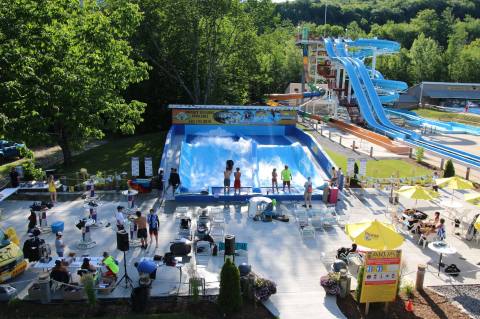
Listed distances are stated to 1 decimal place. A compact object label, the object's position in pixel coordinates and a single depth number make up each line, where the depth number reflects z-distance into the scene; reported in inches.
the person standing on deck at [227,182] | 765.9
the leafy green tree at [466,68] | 2721.5
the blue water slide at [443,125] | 1530.5
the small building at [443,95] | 2412.6
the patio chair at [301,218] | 634.8
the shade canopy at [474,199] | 628.8
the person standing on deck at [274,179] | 789.2
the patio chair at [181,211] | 654.5
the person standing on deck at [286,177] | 794.2
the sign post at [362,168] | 837.8
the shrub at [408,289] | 458.0
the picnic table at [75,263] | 468.4
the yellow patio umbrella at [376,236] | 461.6
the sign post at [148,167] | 809.5
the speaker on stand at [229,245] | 505.4
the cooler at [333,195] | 737.0
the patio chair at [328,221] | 638.5
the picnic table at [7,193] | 674.6
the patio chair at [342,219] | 650.2
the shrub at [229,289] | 402.9
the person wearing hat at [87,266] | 450.6
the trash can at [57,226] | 584.4
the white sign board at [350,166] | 834.2
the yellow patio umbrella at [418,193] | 642.2
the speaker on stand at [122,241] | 441.4
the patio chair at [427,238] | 576.7
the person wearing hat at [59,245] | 510.1
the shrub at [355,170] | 848.3
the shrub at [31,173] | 799.7
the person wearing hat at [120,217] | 572.2
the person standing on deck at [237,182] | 762.8
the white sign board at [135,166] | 816.3
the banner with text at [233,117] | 1278.3
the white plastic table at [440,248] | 517.7
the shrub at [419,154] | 1059.9
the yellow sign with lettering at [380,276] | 427.2
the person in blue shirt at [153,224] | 562.3
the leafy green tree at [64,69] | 716.0
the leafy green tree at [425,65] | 2741.1
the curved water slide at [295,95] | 1841.8
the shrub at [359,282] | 429.1
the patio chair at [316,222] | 634.8
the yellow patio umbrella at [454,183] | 689.2
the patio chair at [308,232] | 602.5
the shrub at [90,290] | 409.7
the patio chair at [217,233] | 580.1
